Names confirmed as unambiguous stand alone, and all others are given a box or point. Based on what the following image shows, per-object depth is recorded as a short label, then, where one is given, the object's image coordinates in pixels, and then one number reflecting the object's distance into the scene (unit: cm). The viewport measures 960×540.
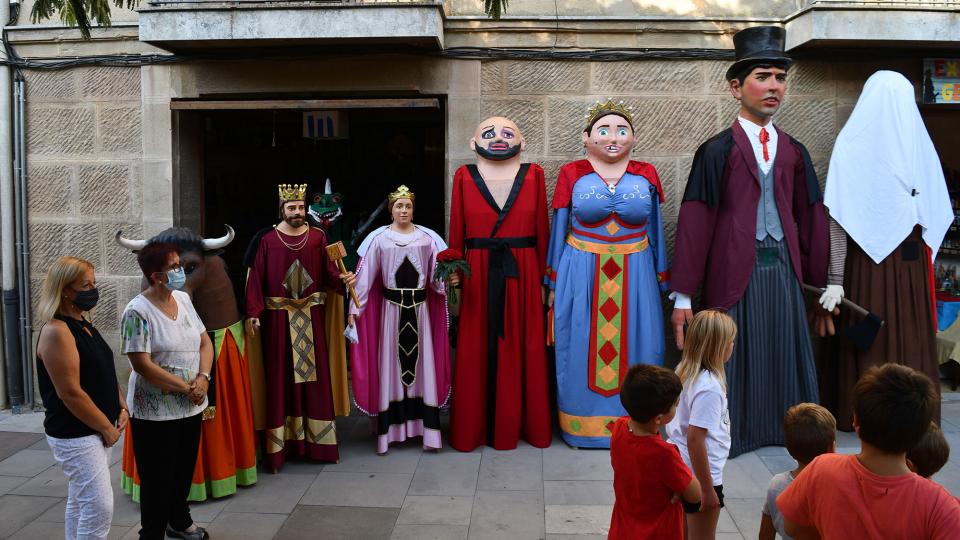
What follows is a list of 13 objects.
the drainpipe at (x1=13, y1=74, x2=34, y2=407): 618
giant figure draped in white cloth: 510
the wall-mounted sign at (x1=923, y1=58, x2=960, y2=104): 567
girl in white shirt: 302
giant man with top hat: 493
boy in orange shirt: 200
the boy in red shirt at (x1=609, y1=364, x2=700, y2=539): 266
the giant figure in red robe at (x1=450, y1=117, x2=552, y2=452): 522
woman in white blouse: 343
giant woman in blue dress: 512
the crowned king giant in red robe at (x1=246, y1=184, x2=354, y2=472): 486
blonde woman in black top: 314
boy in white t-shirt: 268
